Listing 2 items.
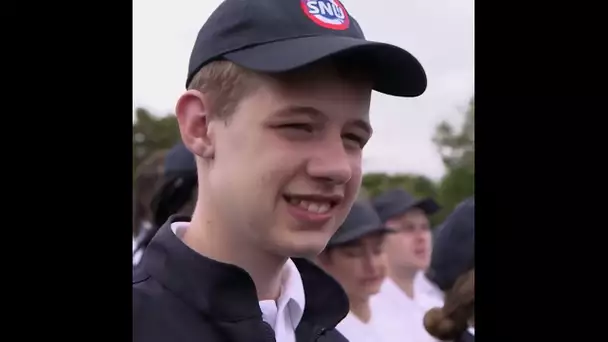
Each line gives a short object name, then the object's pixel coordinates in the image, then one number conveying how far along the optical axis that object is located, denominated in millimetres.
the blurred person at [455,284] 1523
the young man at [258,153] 958
